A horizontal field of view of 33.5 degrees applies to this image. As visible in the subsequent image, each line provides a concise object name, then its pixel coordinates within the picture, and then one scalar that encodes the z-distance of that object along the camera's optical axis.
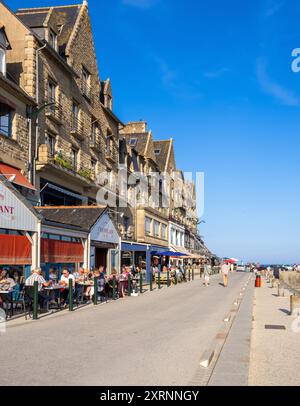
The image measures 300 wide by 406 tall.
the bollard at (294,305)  16.27
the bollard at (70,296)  16.78
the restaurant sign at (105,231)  22.39
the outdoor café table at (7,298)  14.41
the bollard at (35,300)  14.28
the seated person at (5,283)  14.31
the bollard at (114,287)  21.92
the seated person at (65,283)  17.45
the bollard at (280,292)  25.92
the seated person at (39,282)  15.23
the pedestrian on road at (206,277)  33.93
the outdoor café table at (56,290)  16.14
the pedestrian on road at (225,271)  32.81
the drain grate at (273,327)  13.05
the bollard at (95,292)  19.38
